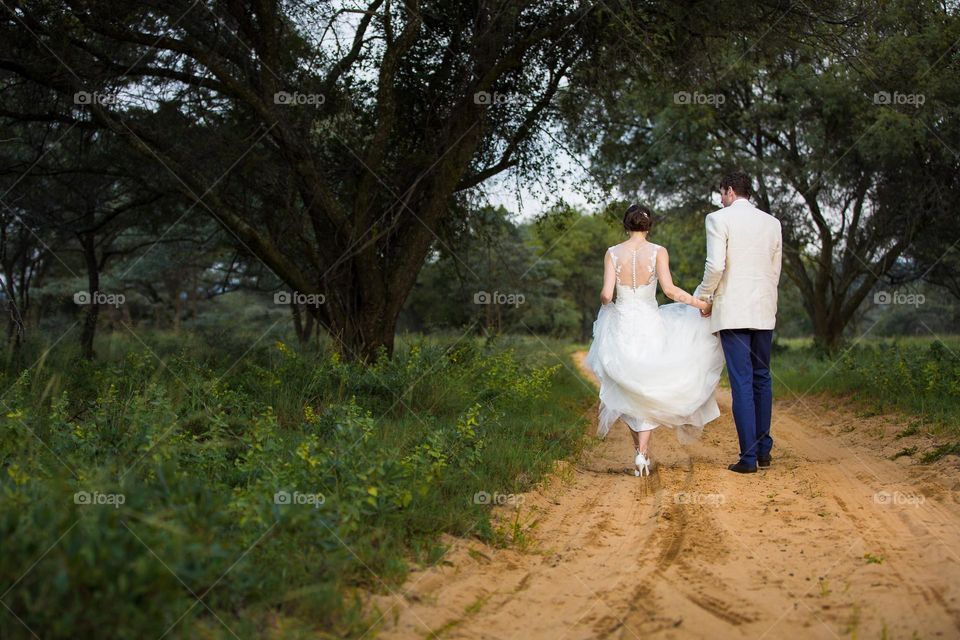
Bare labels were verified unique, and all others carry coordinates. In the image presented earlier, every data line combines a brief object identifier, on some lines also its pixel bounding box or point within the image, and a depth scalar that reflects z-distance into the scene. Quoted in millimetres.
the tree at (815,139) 13172
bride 7652
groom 7438
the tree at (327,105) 11031
